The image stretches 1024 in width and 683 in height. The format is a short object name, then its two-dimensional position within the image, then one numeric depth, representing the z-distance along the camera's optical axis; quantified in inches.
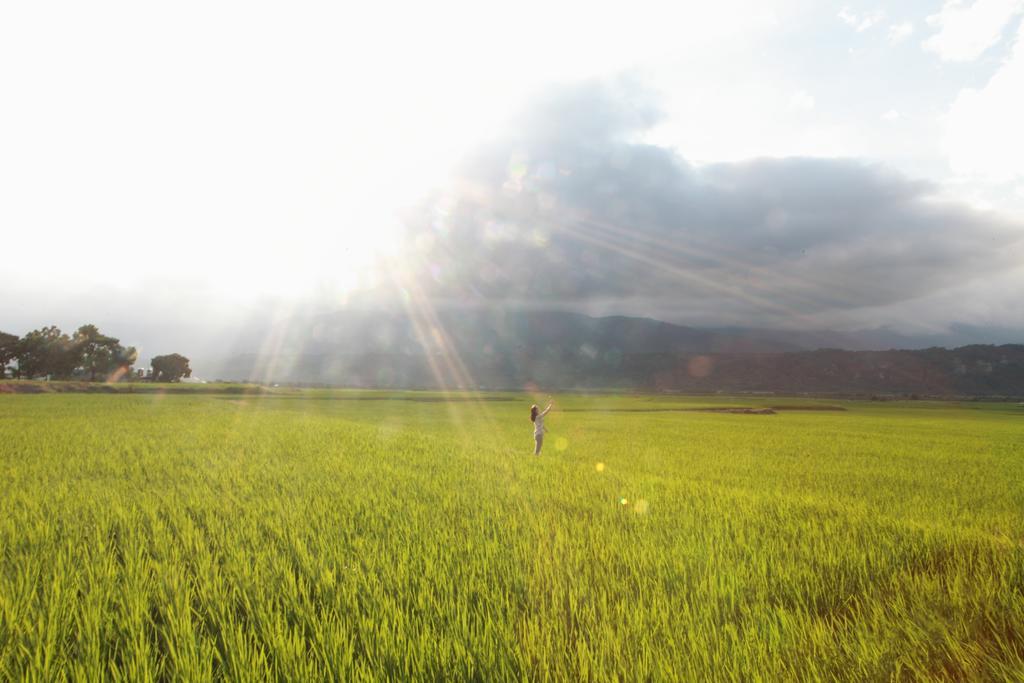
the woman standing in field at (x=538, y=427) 534.3
